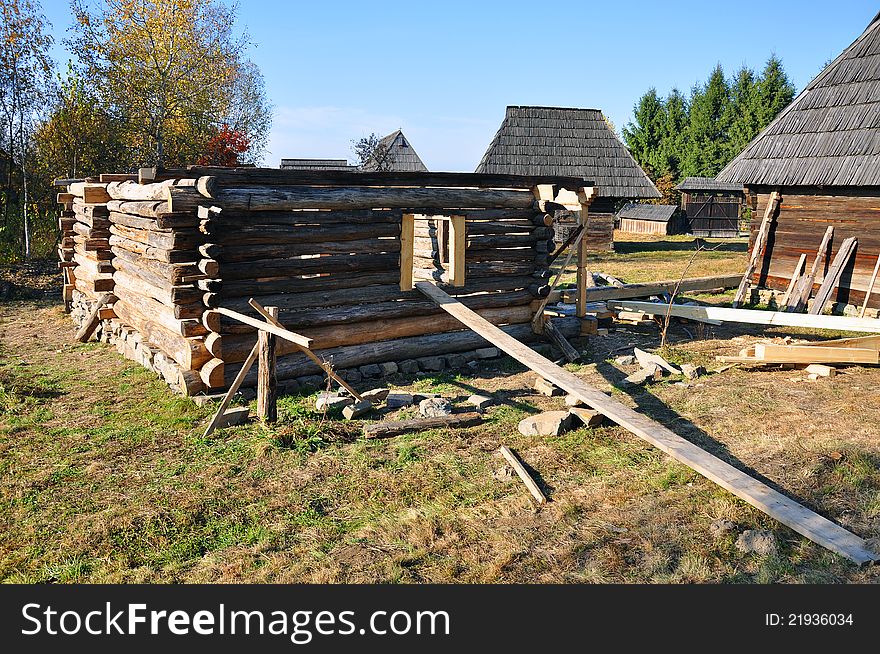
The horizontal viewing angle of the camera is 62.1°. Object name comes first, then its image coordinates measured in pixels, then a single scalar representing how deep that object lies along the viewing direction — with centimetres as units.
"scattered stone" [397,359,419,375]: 887
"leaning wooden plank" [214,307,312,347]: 620
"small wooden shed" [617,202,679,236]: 3631
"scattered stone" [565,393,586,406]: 761
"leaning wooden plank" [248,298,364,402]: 665
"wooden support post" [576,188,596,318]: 943
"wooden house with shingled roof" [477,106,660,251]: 2445
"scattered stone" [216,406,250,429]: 682
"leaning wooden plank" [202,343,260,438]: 662
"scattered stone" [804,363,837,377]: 880
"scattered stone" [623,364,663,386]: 846
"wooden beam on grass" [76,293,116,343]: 1064
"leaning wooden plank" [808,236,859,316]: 1245
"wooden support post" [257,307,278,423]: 671
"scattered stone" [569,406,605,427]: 696
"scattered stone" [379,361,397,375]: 870
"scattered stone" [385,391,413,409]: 752
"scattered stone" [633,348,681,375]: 890
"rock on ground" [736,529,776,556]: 460
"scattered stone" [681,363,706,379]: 875
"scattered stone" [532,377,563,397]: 807
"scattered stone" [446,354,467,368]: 919
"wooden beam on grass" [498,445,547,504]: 541
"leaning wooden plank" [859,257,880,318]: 1176
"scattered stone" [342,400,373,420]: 711
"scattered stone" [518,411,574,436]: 675
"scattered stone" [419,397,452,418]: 718
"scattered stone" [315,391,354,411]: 720
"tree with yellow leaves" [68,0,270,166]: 2345
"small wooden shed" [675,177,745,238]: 3719
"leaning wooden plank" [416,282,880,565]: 457
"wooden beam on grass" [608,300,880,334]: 960
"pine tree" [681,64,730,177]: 4578
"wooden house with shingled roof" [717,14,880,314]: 1234
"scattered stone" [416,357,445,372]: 901
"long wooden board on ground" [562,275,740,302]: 1227
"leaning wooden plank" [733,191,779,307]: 1401
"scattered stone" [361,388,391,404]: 749
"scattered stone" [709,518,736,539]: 482
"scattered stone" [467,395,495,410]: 749
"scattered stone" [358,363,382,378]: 859
